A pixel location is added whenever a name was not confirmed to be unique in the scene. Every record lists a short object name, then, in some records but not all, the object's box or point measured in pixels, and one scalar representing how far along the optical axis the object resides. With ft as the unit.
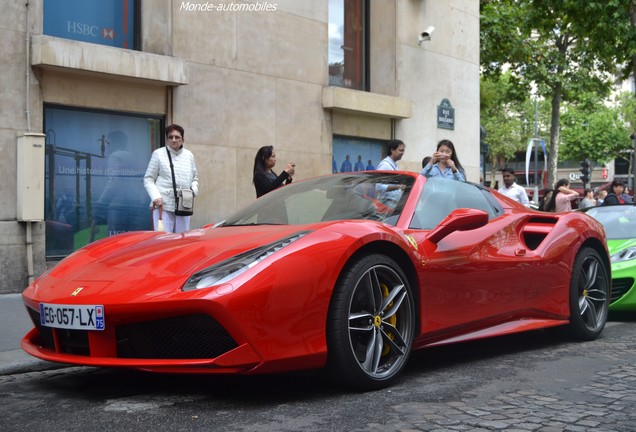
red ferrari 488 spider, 12.76
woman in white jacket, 27.89
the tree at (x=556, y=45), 54.08
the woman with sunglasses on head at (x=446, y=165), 25.99
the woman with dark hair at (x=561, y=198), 44.57
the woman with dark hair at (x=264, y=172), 29.09
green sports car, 25.76
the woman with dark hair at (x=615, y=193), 54.23
